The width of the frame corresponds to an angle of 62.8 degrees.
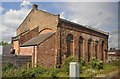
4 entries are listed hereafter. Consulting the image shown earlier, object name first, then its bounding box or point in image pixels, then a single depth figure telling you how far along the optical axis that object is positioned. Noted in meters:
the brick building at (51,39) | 12.92
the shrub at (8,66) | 11.02
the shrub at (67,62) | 11.12
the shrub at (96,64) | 13.24
